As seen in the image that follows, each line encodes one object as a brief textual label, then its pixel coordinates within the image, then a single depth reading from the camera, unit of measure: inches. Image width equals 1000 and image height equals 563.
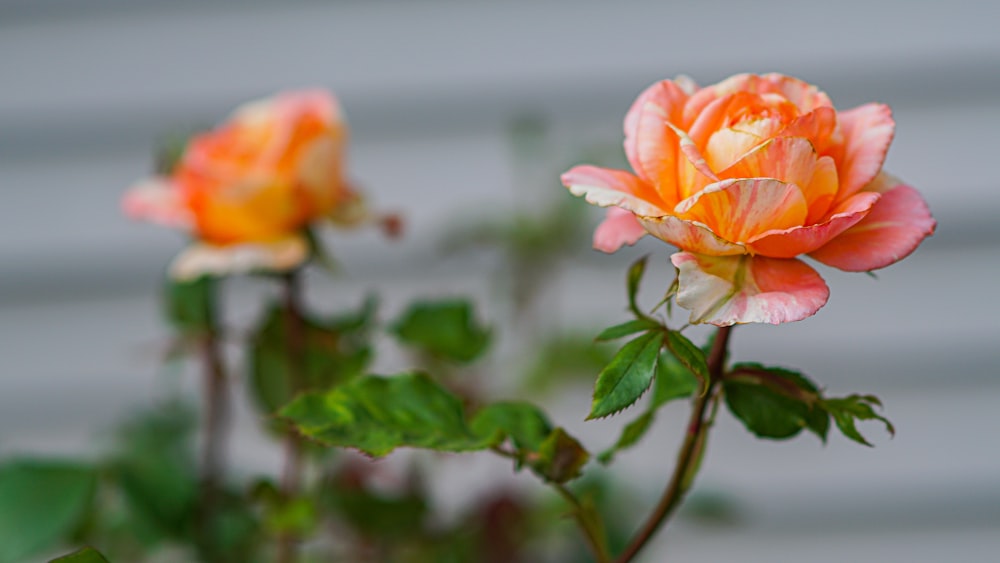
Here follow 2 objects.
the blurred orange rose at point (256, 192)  35.5
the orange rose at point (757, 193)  30.9
